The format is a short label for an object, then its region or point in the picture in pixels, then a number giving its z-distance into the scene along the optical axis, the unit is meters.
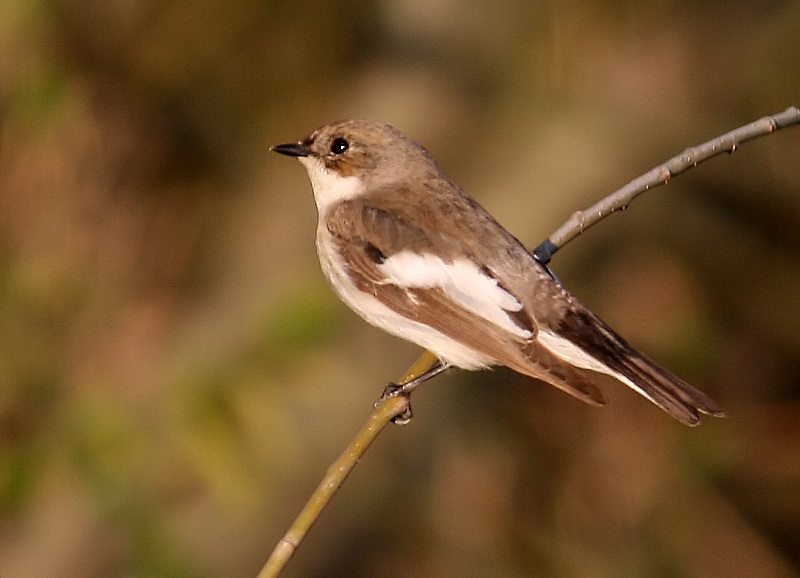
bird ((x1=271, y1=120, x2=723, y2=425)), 7.34
